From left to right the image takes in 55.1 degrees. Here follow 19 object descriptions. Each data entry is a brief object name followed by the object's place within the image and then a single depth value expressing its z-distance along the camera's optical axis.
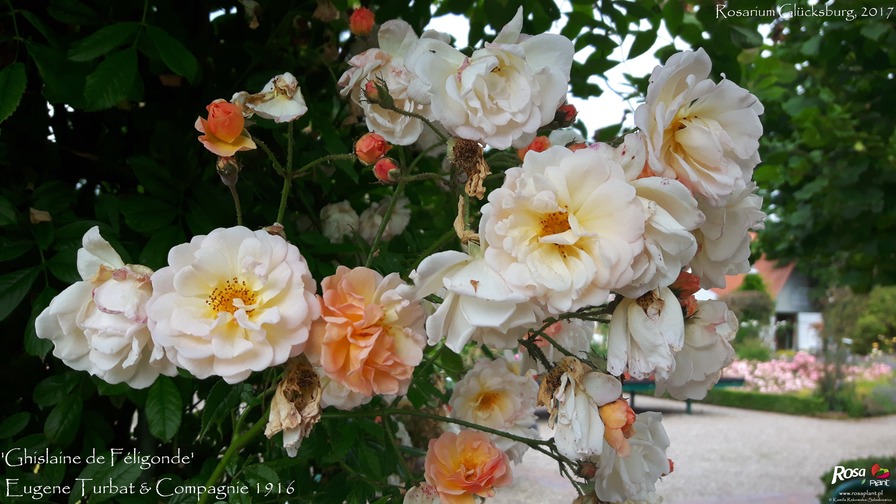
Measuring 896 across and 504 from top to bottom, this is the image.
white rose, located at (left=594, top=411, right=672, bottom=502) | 0.27
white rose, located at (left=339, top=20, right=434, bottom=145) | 0.30
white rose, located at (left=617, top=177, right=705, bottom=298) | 0.22
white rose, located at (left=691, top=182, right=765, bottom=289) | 0.25
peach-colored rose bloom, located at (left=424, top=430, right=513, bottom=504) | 0.30
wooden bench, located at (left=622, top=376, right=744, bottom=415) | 3.37
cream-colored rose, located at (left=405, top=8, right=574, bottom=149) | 0.25
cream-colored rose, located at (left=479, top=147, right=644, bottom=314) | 0.22
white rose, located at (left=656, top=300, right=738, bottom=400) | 0.26
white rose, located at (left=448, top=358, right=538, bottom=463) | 0.36
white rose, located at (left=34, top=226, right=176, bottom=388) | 0.25
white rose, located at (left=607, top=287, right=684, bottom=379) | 0.23
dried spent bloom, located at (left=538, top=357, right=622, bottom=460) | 0.24
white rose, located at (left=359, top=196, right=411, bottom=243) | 0.44
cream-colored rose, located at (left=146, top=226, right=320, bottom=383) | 0.23
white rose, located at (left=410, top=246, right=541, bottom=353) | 0.22
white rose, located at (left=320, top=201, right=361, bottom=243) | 0.45
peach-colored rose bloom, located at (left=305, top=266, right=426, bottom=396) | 0.24
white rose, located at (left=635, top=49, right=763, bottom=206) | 0.23
